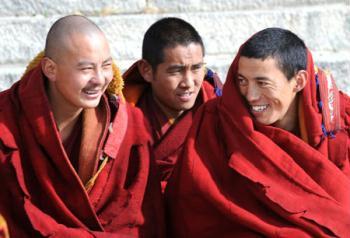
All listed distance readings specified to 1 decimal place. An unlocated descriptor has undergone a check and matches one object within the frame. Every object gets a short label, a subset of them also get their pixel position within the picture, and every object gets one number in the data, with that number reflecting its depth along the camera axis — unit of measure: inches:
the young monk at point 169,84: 363.6
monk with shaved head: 298.0
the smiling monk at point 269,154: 297.9
